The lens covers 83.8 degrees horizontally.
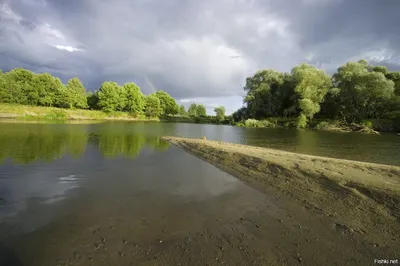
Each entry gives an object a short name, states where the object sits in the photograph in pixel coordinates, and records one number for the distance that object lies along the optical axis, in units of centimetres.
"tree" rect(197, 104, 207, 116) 17100
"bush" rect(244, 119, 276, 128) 6944
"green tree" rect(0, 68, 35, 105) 6438
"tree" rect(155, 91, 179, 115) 12880
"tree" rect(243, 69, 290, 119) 7669
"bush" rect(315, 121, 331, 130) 5852
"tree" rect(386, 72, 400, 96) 6378
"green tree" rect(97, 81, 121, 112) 8925
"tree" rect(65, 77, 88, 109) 7931
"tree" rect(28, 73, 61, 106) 7281
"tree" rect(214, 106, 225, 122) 11128
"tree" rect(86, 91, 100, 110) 9444
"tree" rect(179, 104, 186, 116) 16094
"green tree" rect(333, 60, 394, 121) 5738
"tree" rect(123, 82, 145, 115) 9992
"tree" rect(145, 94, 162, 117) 10950
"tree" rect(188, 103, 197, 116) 16638
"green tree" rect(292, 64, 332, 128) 6131
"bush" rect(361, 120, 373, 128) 5514
